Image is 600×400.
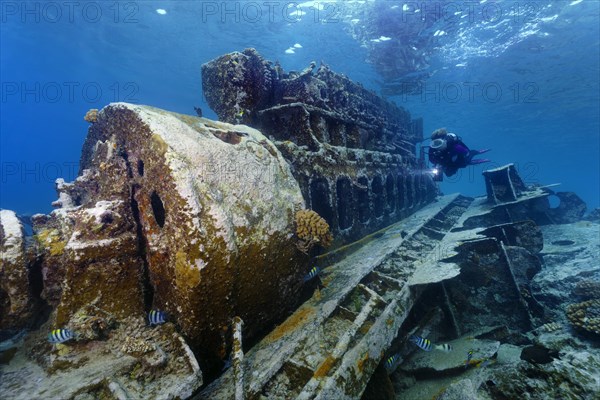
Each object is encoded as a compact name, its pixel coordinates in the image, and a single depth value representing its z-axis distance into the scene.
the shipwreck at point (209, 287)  3.10
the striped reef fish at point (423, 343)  4.64
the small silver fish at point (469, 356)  4.60
